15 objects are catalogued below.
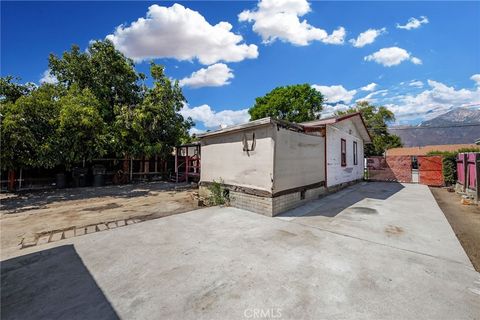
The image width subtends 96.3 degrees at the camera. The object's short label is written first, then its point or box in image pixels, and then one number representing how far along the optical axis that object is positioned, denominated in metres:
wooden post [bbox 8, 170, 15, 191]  11.12
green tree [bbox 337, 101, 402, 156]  32.75
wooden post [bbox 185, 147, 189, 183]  15.02
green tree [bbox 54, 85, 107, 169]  9.65
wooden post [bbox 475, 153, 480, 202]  7.99
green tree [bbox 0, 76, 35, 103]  10.42
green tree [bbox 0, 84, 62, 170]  7.95
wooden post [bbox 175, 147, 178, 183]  15.38
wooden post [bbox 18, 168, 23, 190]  11.60
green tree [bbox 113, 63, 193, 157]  13.03
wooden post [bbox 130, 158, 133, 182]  15.25
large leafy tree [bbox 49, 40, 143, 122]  13.57
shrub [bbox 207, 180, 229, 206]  7.94
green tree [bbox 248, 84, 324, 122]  29.09
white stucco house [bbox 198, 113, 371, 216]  6.45
